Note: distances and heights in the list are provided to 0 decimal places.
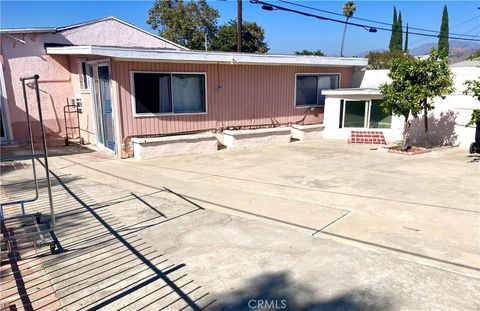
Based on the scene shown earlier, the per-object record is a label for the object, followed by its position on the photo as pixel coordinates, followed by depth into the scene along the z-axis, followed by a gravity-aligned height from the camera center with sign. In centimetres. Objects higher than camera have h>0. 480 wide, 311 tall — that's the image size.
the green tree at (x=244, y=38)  3353 +542
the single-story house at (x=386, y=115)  1116 -67
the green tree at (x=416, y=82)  971 +33
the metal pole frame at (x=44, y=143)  375 -49
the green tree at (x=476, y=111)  853 -40
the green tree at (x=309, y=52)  3528 +433
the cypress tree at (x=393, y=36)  4882 +799
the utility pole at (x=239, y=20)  1730 +366
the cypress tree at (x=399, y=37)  4843 +775
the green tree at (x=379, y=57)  2978 +369
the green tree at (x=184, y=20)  3173 +682
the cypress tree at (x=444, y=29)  4412 +816
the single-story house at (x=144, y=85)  967 +35
